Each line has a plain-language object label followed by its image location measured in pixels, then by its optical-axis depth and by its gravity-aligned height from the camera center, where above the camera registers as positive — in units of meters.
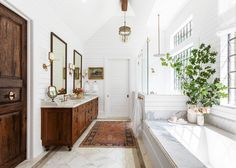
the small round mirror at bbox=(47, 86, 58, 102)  2.46 -0.18
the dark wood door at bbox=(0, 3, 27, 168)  1.68 -0.06
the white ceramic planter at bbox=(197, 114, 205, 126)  1.94 -0.56
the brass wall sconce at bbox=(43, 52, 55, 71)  2.47 +0.50
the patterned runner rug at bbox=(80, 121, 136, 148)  2.59 -1.26
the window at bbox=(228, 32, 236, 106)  1.81 +0.21
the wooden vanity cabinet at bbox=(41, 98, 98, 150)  2.30 -0.79
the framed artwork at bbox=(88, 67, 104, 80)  4.83 +0.38
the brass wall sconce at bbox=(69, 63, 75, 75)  3.55 +0.43
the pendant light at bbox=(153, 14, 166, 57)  4.20 +1.40
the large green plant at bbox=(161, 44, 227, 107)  1.90 +0.02
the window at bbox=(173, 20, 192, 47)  3.04 +1.31
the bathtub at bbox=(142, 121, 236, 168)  1.13 -0.71
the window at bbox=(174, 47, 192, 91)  3.13 +0.70
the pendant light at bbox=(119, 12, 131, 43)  3.19 +1.33
